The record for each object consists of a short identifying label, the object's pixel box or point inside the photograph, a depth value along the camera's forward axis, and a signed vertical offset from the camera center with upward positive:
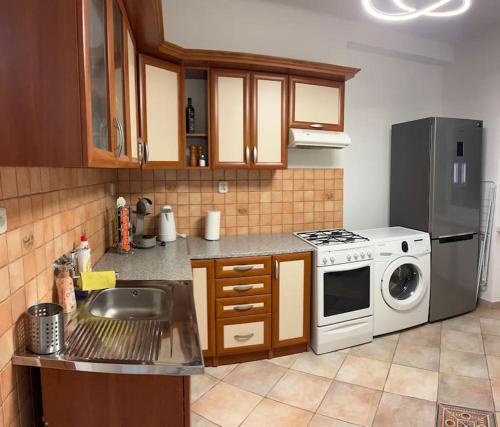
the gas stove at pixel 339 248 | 2.37 -0.46
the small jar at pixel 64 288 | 1.23 -0.38
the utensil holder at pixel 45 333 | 0.96 -0.43
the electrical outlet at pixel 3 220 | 0.89 -0.09
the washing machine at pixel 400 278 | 2.62 -0.79
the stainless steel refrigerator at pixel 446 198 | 2.81 -0.13
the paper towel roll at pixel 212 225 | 2.54 -0.31
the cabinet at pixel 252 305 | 2.22 -0.83
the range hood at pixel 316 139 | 2.47 +0.34
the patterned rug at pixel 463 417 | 1.76 -1.26
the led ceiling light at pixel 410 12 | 1.73 +0.93
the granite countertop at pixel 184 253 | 1.76 -0.45
